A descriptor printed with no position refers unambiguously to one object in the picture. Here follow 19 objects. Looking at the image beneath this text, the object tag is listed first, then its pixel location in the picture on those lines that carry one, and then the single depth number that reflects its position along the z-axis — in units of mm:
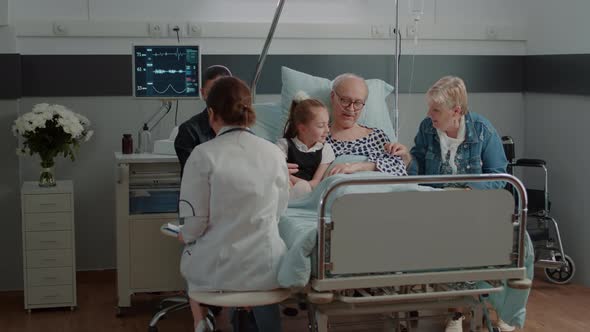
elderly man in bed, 4219
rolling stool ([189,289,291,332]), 3033
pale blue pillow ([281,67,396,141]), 4508
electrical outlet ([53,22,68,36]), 5129
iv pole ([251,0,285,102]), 4316
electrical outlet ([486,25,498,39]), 5820
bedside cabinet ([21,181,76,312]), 4594
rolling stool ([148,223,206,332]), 4203
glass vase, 4738
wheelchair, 5098
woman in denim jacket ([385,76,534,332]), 4035
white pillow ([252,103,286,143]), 4406
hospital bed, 2980
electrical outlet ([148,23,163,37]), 5270
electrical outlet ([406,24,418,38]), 5676
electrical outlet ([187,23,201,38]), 5320
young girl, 4004
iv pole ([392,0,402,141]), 5237
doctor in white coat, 3041
